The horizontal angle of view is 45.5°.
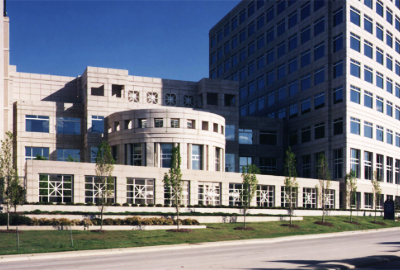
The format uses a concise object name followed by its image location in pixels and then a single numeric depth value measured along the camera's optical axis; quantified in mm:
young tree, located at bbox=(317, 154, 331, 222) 57541
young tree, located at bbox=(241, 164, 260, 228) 48469
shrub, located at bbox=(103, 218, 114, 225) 39453
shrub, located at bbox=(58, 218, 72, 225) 37906
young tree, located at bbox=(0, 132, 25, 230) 37156
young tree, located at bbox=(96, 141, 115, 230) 41131
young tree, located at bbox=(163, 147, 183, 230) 43281
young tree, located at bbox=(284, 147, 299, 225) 53375
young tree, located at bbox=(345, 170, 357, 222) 61219
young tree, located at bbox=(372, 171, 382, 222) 64750
